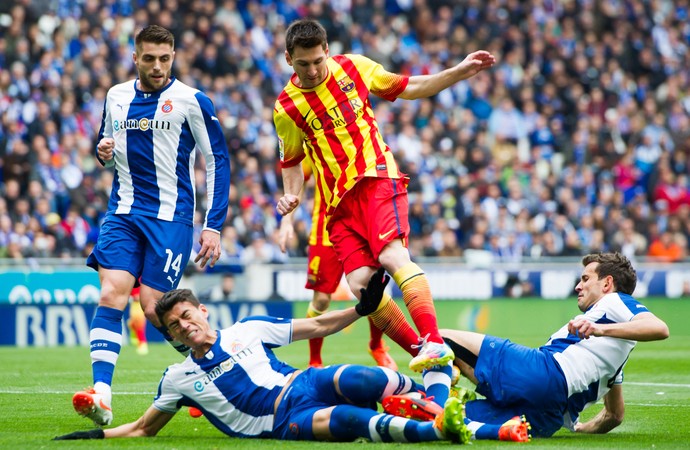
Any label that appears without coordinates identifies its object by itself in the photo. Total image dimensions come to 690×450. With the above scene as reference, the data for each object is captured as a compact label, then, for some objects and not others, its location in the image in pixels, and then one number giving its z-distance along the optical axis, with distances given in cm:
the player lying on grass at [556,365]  1350
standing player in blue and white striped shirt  1536
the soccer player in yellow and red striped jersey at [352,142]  1500
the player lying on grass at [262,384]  1277
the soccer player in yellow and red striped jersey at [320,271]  2183
